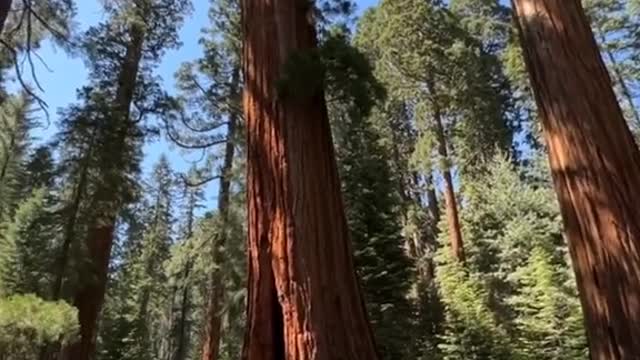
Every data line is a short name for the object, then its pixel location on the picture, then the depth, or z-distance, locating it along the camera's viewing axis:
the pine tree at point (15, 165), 17.83
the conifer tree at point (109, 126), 7.77
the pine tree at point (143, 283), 21.31
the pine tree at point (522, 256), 10.59
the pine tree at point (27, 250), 9.77
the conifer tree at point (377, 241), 12.09
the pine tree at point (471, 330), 10.71
